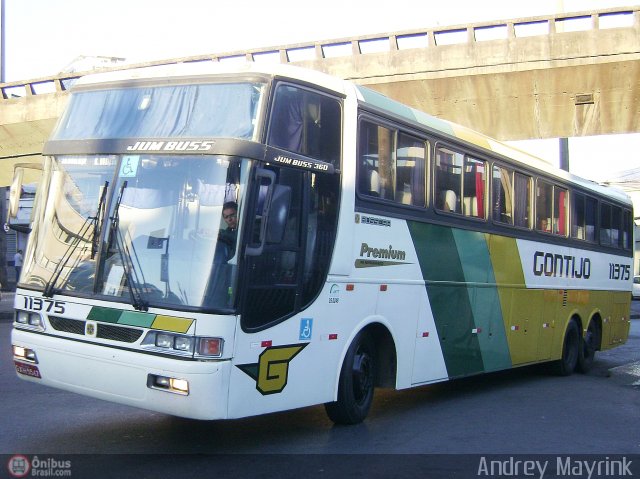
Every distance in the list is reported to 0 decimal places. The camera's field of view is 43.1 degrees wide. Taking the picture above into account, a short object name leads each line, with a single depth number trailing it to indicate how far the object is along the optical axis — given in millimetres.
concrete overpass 20438
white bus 6387
